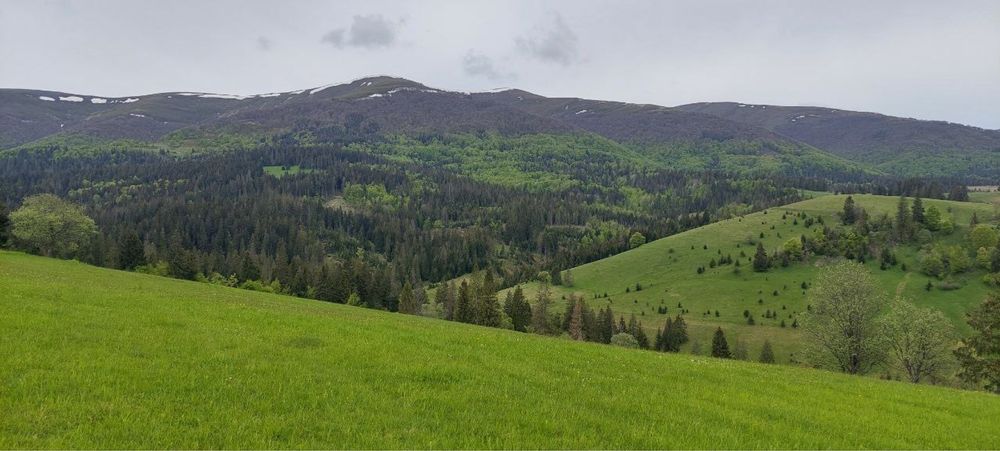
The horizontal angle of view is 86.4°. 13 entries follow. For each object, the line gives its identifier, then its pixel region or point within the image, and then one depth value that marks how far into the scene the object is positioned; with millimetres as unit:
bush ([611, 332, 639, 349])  114000
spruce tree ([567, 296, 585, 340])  121688
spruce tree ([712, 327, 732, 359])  114356
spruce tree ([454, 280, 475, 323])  106250
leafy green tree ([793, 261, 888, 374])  67188
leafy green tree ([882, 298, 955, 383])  68812
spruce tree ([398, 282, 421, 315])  117938
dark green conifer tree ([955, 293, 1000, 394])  55656
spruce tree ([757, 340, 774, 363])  120175
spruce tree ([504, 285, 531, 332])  122812
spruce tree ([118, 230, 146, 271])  107938
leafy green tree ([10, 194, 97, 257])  99188
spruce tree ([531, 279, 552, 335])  125812
